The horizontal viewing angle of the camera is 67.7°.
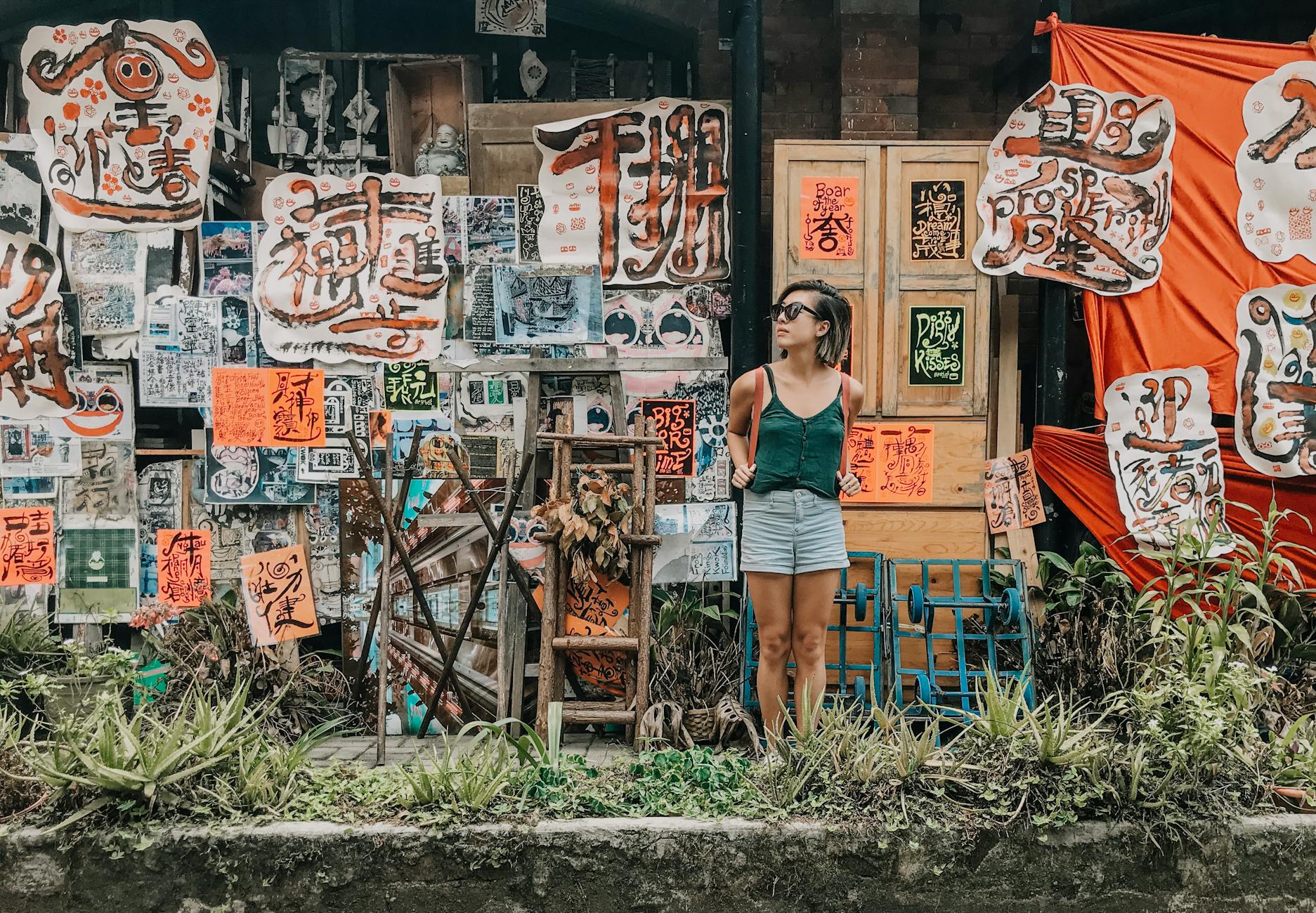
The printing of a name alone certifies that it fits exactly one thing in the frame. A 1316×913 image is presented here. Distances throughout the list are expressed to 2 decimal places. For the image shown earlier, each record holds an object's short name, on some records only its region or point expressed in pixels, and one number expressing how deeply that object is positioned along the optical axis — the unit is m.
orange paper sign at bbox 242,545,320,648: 5.49
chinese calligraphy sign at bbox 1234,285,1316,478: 5.09
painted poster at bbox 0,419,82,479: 5.68
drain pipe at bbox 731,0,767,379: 5.44
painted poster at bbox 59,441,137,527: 5.70
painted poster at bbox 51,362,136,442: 5.66
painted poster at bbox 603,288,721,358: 5.68
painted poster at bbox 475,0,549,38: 5.89
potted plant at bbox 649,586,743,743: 5.08
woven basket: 4.89
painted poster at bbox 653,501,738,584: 5.59
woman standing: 4.32
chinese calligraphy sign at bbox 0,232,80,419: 5.59
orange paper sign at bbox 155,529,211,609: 5.66
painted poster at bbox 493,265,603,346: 5.65
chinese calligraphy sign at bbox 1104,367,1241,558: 5.14
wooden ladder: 4.84
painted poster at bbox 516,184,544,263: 5.66
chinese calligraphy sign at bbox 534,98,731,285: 5.62
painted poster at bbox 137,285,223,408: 5.64
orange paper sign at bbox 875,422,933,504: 5.46
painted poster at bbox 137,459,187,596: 5.72
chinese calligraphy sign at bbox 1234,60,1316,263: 5.12
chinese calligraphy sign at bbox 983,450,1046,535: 5.41
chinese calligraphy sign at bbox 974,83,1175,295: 5.24
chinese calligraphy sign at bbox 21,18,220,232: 5.50
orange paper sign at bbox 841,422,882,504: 5.46
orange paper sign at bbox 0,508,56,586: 5.67
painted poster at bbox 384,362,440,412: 5.67
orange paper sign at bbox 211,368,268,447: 5.50
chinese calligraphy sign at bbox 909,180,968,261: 5.43
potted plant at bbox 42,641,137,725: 4.17
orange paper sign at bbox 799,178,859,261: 5.42
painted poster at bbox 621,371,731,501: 5.67
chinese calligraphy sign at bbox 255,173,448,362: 5.61
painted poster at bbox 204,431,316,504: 5.70
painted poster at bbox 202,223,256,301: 5.68
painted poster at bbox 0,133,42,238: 5.63
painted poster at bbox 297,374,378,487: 5.67
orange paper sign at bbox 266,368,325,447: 5.57
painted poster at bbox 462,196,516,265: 5.69
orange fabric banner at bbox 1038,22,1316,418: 5.16
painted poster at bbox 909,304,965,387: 5.44
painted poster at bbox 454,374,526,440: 5.68
